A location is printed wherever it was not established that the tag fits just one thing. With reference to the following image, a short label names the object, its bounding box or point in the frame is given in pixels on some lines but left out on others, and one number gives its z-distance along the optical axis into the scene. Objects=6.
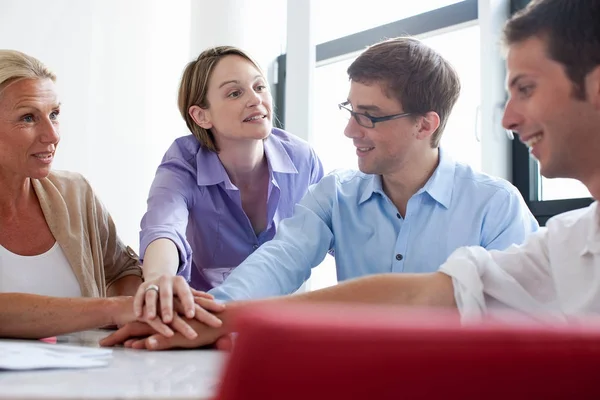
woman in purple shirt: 2.33
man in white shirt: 1.19
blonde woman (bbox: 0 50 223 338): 1.97
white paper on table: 0.88
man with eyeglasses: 1.87
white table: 0.63
